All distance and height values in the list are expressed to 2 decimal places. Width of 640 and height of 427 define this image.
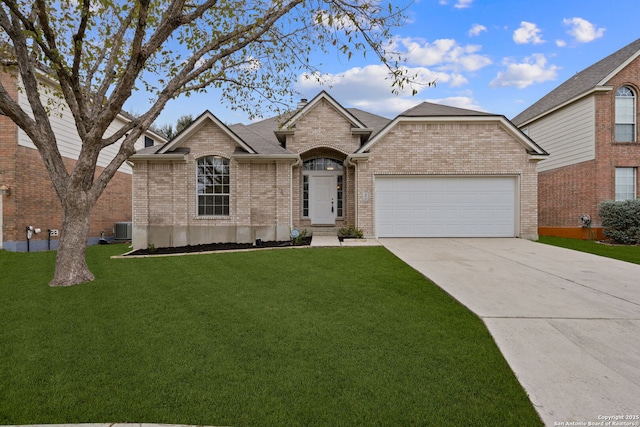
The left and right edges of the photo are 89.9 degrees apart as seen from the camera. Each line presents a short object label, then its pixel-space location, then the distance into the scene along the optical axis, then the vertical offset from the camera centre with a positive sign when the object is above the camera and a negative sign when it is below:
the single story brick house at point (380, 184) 12.19 +1.00
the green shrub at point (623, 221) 11.48 -0.44
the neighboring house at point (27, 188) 11.68 +0.89
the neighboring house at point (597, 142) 13.77 +2.95
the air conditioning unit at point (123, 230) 16.39 -1.00
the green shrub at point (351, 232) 12.27 -0.87
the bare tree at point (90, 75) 6.04 +2.80
